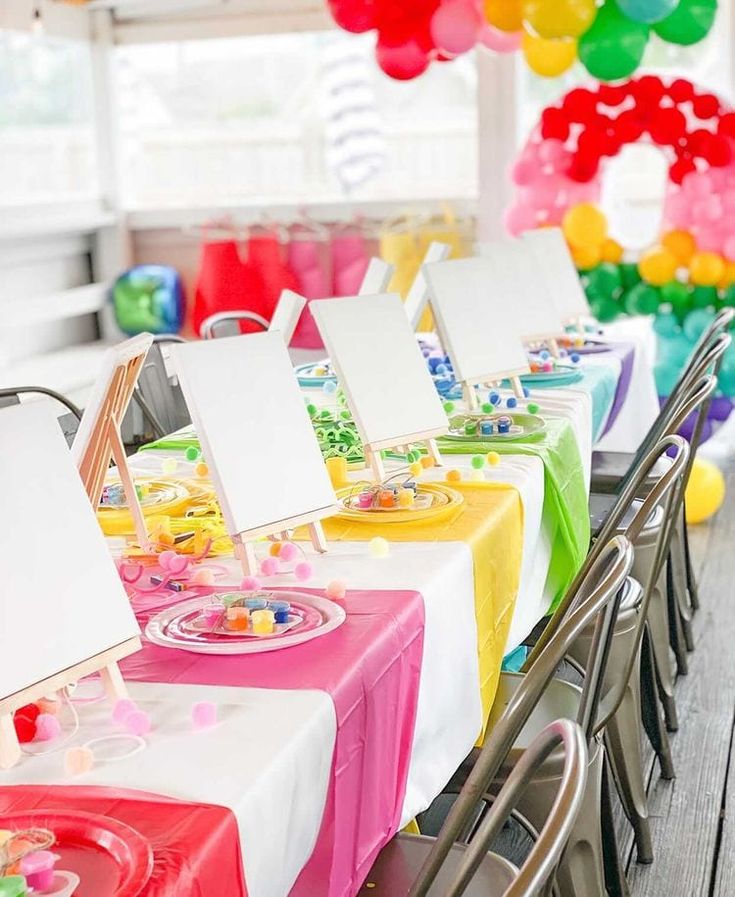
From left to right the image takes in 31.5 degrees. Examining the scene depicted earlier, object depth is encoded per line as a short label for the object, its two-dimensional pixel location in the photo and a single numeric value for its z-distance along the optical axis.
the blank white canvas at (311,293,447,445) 2.45
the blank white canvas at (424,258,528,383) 3.12
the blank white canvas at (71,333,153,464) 1.83
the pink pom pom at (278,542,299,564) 2.00
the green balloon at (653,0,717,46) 4.80
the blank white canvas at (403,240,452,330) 3.90
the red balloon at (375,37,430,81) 5.00
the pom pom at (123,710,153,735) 1.38
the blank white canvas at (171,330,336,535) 1.91
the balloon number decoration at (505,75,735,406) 4.97
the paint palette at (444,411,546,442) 2.83
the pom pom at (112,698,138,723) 1.40
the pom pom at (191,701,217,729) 1.39
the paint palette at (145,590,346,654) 1.61
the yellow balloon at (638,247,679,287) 5.12
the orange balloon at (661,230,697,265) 5.08
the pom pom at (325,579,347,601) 1.81
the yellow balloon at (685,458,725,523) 4.90
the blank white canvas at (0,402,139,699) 1.36
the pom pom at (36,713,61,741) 1.37
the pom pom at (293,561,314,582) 1.90
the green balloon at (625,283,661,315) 5.21
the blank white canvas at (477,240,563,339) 3.55
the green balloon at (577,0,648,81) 4.70
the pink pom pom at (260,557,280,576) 1.94
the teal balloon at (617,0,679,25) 4.48
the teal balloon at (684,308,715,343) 5.05
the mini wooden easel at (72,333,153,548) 1.87
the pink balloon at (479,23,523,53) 5.19
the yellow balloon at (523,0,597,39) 4.48
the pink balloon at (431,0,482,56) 4.87
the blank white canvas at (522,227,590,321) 4.52
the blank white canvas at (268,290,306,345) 3.44
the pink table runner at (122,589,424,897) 1.48
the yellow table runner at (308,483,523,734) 2.13
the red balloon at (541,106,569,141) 5.18
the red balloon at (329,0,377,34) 4.91
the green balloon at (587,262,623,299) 5.34
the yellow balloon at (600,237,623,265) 5.35
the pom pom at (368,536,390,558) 2.02
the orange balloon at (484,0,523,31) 4.65
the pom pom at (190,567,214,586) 1.90
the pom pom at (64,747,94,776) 1.28
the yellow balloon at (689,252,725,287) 4.98
